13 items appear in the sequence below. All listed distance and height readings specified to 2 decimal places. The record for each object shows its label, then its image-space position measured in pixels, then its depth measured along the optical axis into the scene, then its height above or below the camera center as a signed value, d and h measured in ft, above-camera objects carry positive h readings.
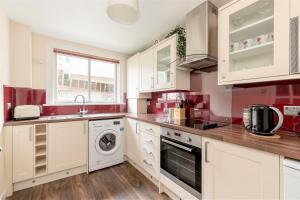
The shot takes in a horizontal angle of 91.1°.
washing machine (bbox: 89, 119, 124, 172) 7.61 -2.40
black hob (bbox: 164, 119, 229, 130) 4.81 -0.87
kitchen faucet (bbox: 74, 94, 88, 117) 9.11 -0.67
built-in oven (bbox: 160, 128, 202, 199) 4.48 -2.05
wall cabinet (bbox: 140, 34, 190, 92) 6.74 +1.54
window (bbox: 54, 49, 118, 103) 9.06 +1.39
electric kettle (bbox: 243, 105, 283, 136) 3.62 -0.52
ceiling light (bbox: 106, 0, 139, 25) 3.83 +2.49
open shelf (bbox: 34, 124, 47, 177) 6.48 -2.33
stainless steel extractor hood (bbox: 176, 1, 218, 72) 5.28 +2.41
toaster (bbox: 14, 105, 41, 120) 6.32 -0.57
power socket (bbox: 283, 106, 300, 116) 3.96 -0.28
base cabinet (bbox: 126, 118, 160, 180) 6.20 -2.21
